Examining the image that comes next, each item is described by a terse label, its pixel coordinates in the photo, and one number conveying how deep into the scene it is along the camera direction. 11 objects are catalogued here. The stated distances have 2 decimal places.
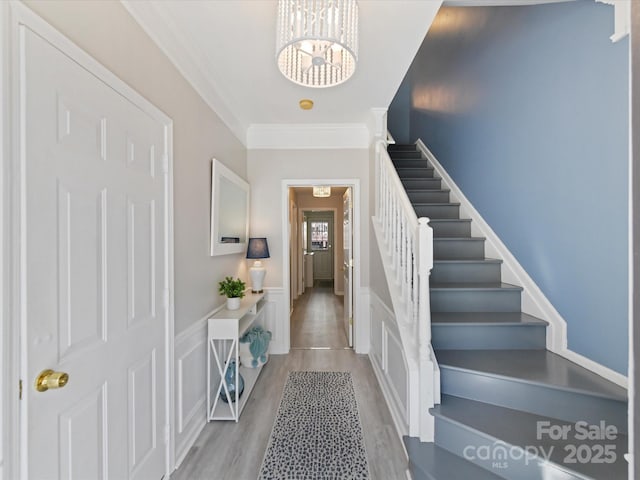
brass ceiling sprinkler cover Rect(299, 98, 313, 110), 2.58
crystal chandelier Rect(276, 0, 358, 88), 1.13
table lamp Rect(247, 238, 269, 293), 2.98
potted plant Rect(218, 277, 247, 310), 2.36
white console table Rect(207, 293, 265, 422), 2.12
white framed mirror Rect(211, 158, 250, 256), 2.30
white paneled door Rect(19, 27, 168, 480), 0.89
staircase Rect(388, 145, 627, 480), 1.32
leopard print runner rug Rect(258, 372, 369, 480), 1.67
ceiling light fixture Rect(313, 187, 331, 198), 5.45
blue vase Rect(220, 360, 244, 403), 2.25
